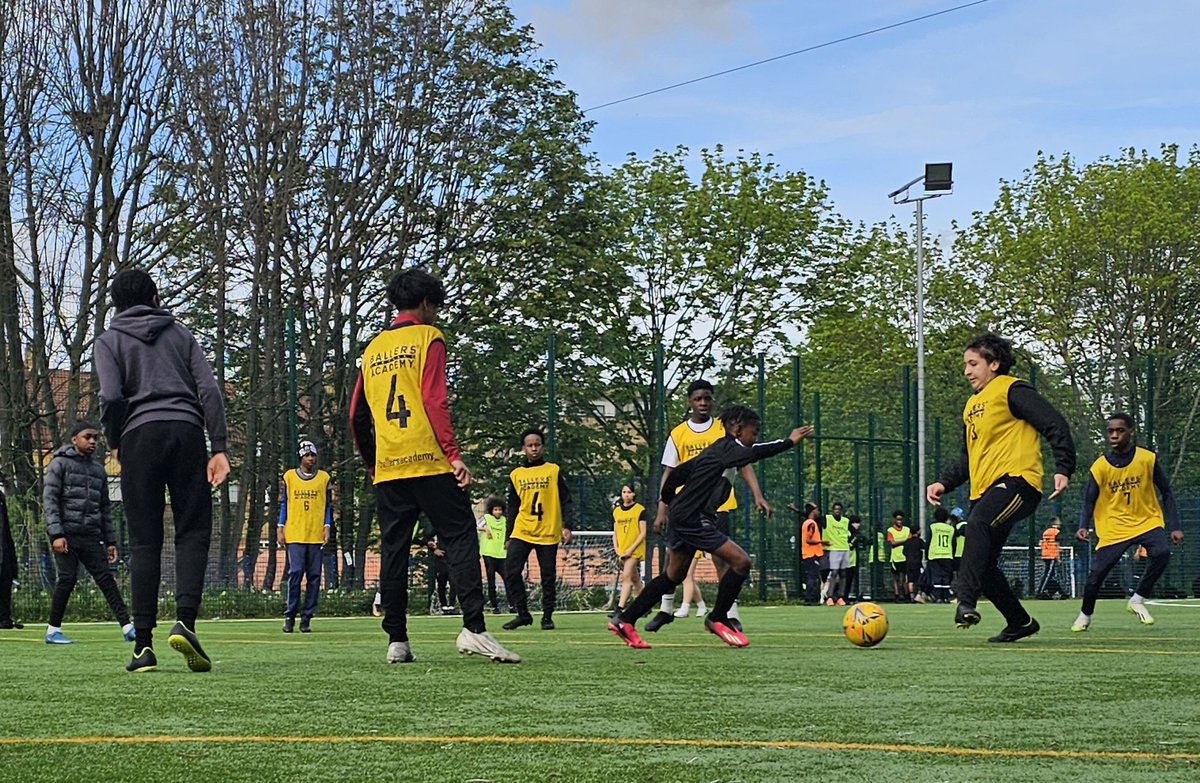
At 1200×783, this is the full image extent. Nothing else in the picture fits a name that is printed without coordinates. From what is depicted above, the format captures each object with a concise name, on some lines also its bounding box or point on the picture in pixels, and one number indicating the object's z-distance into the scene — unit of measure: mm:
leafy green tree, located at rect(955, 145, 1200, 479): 47031
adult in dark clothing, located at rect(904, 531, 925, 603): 29766
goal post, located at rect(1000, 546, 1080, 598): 31766
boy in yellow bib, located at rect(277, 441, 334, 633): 16484
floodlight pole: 30953
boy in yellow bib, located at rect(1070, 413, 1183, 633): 14172
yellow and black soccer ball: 10578
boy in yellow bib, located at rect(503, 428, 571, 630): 16422
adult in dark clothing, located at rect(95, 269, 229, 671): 7910
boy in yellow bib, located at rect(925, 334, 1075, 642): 10352
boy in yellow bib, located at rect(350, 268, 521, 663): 8641
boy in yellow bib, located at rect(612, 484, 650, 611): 19750
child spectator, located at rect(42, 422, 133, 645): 13484
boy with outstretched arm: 10688
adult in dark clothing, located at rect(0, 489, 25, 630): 16438
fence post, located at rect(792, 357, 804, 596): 28781
